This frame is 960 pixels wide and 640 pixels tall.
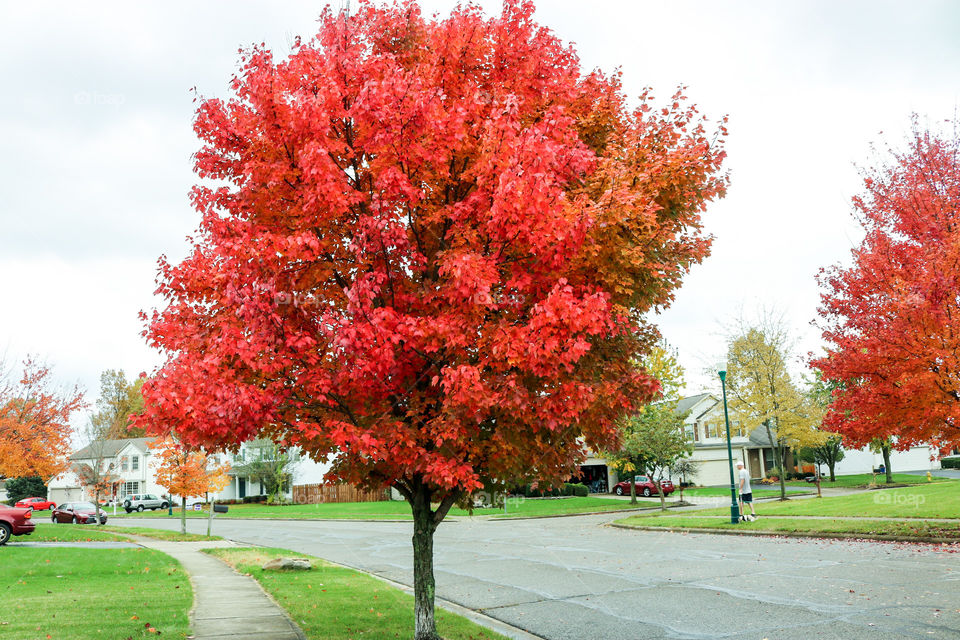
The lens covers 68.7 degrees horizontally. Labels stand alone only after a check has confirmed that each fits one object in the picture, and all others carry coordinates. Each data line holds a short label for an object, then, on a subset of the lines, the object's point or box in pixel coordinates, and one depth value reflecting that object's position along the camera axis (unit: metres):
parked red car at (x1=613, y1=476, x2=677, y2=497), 44.63
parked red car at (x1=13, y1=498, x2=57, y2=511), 63.38
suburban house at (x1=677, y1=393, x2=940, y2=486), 55.91
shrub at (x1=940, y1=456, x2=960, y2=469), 59.31
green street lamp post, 22.53
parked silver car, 62.53
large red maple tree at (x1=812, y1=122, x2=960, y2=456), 13.66
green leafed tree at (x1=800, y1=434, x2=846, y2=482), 51.60
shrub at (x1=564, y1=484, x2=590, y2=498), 52.69
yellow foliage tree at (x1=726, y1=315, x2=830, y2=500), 34.25
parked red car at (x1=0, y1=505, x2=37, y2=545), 23.27
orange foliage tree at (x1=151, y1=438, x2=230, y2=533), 27.88
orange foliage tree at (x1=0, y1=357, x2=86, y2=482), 27.33
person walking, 23.44
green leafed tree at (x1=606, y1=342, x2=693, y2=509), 34.28
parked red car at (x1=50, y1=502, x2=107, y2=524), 44.03
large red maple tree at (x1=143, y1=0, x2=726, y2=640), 6.54
